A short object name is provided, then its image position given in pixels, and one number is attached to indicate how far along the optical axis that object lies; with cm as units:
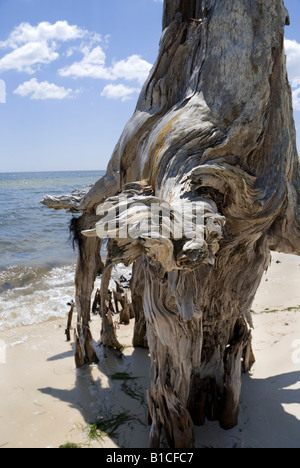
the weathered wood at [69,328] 561
